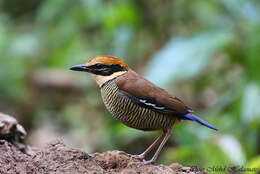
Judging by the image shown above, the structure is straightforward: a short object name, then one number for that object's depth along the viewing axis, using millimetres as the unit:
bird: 8836
